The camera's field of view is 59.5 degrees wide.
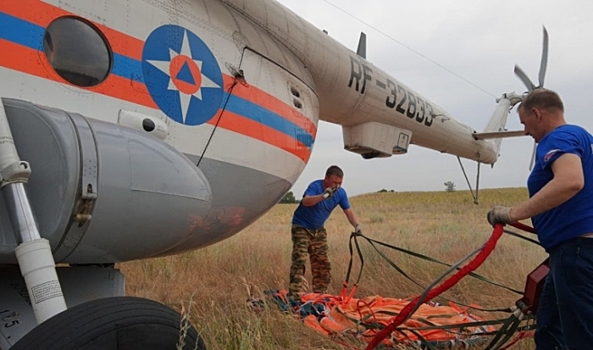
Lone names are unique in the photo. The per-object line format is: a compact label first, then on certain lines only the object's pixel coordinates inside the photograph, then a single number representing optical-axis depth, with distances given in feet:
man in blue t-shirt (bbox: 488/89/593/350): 8.56
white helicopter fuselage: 7.66
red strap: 8.83
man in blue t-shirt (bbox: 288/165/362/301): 20.35
